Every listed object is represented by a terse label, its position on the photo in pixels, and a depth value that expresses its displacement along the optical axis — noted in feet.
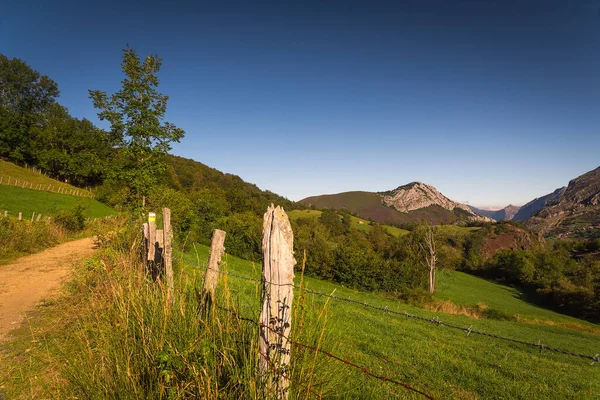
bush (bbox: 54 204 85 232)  58.95
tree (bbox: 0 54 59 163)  169.48
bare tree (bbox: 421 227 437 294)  112.16
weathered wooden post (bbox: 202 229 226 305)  11.63
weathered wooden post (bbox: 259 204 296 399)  7.06
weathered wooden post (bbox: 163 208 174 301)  16.55
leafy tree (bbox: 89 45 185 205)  33.17
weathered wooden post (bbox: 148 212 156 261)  20.33
